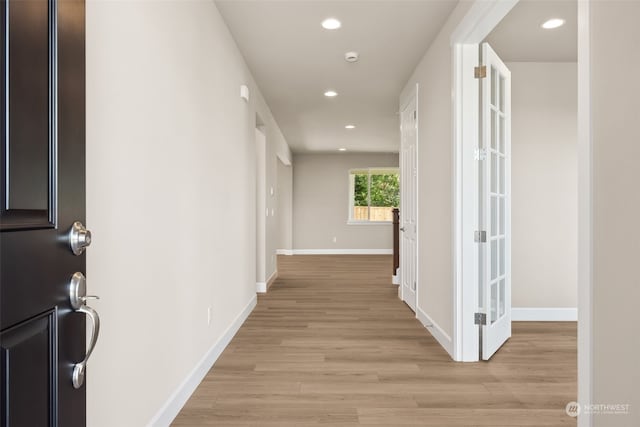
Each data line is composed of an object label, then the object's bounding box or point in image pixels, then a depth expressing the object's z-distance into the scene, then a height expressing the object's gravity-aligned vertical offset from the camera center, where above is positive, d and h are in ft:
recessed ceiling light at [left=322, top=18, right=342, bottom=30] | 9.86 +4.66
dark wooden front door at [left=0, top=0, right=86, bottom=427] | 2.29 +0.06
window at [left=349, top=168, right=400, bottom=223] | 33.94 +1.58
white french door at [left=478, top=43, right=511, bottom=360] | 9.18 +0.23
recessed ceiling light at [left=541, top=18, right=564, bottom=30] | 9.66 +4.57
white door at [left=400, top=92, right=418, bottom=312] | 13.66 +0.42
